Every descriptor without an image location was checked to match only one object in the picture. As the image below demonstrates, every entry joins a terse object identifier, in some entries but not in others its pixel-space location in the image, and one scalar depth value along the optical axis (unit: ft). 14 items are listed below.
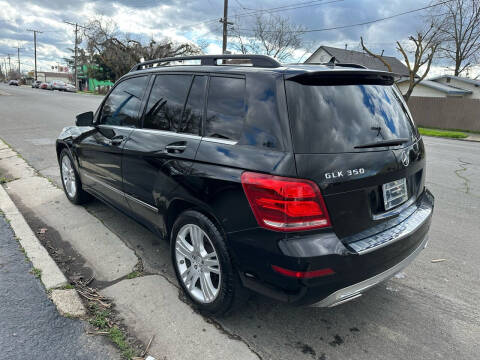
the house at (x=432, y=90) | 93.61
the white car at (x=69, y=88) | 166.09
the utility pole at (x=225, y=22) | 79.96
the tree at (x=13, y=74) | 381.13
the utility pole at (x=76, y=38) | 183.79
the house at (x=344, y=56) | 121.29
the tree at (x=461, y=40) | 111.04
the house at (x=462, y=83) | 101.01
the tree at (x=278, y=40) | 114.62
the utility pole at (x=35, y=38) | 250.21
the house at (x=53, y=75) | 362.16
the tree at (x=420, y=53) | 75.56
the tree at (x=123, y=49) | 157.28
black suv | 6.89
